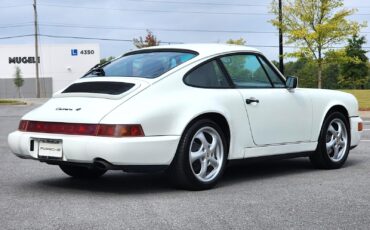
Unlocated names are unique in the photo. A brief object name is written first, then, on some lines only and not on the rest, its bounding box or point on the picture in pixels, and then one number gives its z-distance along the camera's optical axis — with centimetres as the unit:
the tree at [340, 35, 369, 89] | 9538
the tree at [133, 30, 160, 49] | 6638
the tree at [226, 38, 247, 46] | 5768
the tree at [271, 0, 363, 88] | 3438
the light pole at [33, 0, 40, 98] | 5897
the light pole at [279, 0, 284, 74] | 3378
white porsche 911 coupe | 555
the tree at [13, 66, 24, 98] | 7331
